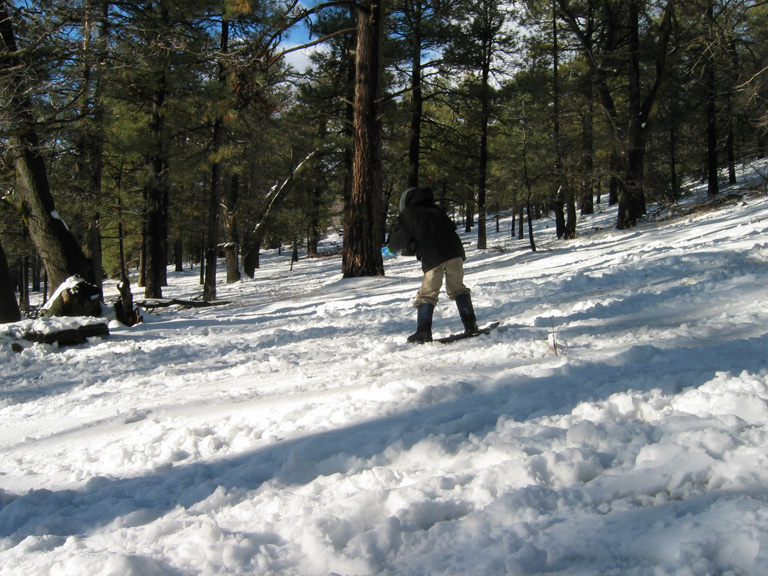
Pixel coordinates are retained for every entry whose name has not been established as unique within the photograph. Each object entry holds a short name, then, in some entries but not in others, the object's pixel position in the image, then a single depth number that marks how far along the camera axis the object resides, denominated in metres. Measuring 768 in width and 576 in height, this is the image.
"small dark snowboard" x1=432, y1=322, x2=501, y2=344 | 5.00
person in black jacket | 5.02
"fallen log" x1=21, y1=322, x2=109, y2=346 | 6.45
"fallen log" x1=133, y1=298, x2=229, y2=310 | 11.61
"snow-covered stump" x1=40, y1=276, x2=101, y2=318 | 7.55
